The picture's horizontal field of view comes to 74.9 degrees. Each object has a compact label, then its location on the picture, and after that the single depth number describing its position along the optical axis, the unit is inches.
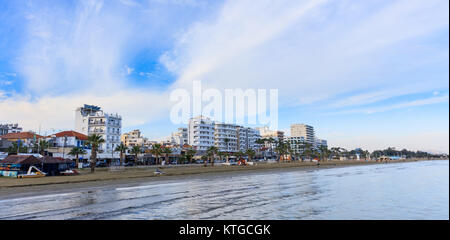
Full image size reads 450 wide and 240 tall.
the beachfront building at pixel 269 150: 6284.5
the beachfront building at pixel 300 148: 7186.5
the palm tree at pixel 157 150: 3189.2
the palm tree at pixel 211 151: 3544.3
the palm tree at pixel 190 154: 3731.8
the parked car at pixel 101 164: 3040.8
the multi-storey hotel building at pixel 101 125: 3582.7
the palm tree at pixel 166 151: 3369.6
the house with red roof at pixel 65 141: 2888.8
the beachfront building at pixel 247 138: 6186.0
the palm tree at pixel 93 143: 2027.6
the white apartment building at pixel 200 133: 5225.9
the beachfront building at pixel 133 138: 5321.4
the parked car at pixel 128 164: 3105.3
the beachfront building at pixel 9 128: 3873.0
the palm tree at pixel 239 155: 4423.2
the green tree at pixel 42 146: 2418.8
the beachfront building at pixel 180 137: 5738.2
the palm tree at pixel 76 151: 2479.6
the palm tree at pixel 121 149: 2981.5
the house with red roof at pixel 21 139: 2864.2
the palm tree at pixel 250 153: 4380.9
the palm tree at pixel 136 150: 3093.0
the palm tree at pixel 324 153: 6296.3
